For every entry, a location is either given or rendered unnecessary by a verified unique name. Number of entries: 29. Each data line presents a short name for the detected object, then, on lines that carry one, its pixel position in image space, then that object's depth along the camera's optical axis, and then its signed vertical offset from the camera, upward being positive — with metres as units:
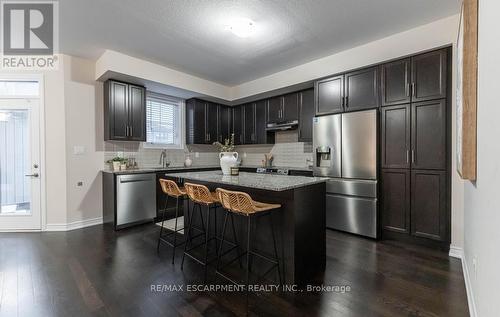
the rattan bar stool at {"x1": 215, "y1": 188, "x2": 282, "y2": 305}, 2.07 -0.46
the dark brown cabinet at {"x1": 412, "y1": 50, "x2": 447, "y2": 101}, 2.93 +1.02
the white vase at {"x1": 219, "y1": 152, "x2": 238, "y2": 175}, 3.19 -0.07
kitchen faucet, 5.17 -0.05
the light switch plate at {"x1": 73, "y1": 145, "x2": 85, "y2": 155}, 4.02 +0.13
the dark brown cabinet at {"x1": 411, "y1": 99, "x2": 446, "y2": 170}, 2.94 +0.27
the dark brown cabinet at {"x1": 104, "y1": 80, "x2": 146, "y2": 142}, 4.15 +0.82
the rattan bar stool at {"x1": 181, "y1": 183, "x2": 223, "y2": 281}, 2.49 -0.43
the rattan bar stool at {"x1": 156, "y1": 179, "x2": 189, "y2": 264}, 2.89 -0.43
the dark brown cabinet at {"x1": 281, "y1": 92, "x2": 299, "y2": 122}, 4.83 +1.01
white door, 3.79 -0.14
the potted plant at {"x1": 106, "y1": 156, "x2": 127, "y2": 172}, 4.26 -0.09
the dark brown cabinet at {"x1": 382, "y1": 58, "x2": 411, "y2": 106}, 3.19 +1.02
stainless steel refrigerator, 3.45 -0.16
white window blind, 5.09 +0.79
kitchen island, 2.22 -0.68
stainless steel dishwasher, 3.93 -0.71
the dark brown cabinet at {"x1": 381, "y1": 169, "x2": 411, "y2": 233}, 3.24 -0.61
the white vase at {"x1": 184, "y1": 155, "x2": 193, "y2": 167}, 5.50 -0.12
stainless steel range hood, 4.86 +0.65
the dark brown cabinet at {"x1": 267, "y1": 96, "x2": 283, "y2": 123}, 5.13 +1.04
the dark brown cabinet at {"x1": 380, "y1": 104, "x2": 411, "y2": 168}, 3.21 +0.28
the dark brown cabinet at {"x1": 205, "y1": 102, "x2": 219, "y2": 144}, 5.69 +0.85
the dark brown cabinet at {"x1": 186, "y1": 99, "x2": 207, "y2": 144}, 5.45 +0.81
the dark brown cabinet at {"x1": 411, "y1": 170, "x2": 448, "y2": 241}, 2.96 -0.62
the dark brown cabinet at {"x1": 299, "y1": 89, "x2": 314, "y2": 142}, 4.58 +0.83
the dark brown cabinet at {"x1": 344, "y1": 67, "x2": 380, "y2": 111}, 3.47 +1.00
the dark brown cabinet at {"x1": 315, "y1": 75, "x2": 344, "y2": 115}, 3.81 +1.01
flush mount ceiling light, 2.87 +1.61
